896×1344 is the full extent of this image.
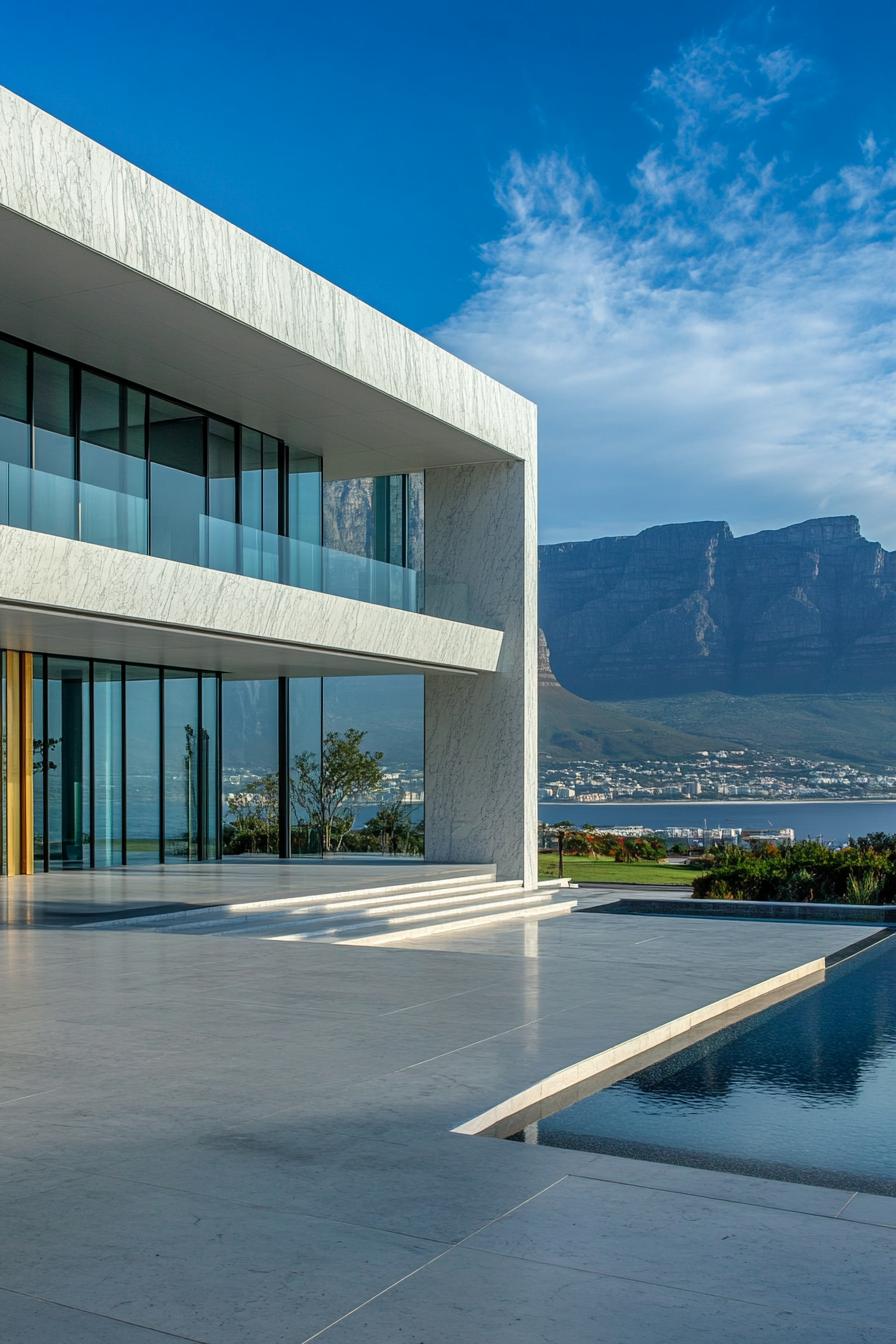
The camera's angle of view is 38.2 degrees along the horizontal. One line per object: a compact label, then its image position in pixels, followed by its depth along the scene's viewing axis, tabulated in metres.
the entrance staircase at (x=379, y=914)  15.18
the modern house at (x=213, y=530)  14.39
